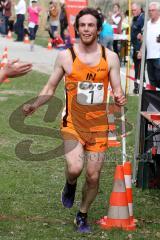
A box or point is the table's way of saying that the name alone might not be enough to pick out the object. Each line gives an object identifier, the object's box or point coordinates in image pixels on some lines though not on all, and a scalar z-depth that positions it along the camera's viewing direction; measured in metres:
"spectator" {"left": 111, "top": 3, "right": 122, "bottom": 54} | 25.02
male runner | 6.30
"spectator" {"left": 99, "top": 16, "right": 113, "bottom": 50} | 22.70
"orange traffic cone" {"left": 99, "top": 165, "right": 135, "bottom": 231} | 6.61
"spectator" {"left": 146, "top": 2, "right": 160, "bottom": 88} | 13.41
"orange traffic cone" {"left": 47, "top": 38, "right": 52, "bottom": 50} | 30.69
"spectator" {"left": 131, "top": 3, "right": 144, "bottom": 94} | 17.41
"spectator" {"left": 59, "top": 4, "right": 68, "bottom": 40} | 32.56
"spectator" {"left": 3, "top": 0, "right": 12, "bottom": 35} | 35.56
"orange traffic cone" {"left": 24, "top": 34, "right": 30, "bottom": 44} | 33.40
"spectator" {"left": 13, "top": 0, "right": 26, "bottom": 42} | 33.16
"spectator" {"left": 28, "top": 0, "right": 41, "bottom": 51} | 30.46
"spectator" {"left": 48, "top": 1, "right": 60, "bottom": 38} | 32.25
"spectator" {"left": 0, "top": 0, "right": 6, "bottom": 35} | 36.01
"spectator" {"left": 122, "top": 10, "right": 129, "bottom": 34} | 24.88
